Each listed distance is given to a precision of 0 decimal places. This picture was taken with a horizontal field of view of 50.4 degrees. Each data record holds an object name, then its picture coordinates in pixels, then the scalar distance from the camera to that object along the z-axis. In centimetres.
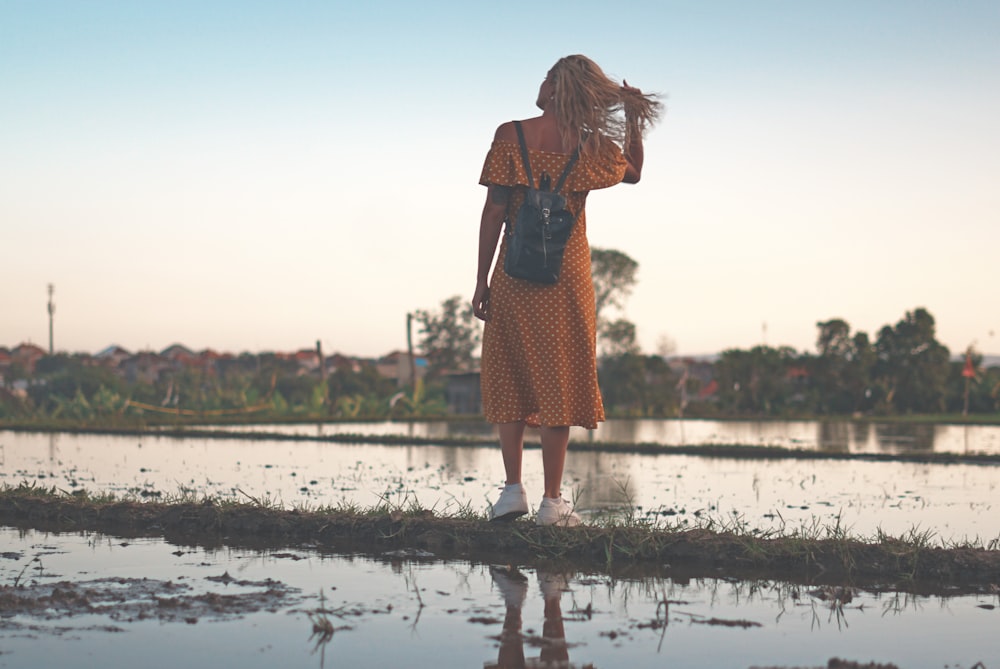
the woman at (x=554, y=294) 445
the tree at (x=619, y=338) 4153
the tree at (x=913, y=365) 3191
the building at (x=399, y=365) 6112
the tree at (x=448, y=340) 4691
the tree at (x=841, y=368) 3247
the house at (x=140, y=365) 5578
